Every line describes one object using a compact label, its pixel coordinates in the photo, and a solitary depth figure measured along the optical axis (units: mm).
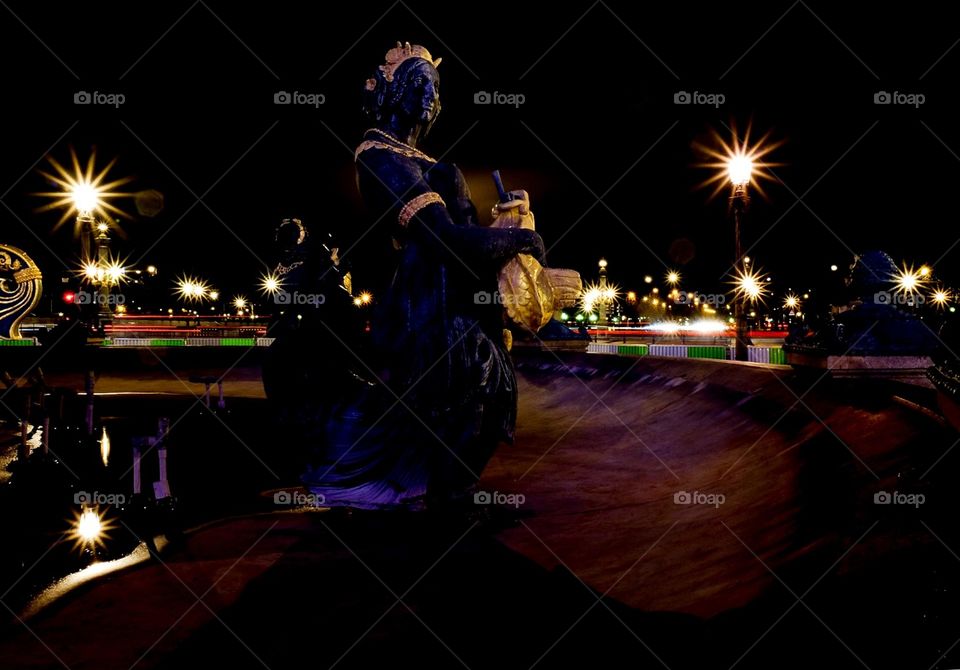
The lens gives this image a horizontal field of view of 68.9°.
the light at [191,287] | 66288
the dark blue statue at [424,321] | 4238
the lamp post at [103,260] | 28441
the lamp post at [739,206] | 15086
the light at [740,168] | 15617
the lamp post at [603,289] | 38969
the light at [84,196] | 20562
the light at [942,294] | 40812
